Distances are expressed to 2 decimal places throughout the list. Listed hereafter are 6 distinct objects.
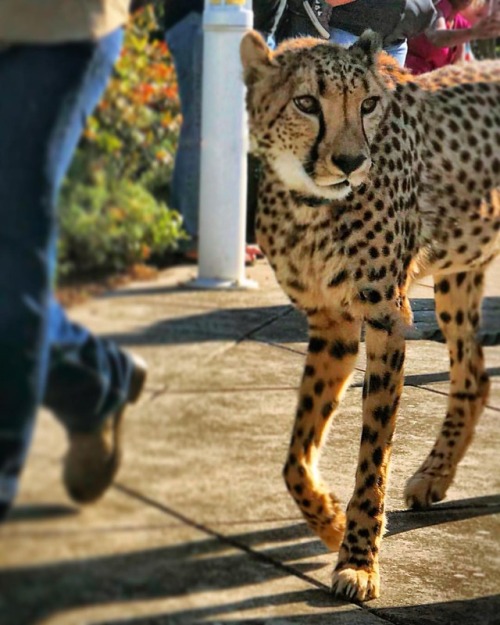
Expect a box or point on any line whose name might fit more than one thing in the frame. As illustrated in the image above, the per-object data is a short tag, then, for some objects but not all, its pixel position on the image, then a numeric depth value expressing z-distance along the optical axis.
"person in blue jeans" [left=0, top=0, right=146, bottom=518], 1.48
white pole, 2.00
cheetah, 2.34
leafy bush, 1.53
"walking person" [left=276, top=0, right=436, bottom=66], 2.49
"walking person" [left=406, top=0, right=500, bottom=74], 2.93
